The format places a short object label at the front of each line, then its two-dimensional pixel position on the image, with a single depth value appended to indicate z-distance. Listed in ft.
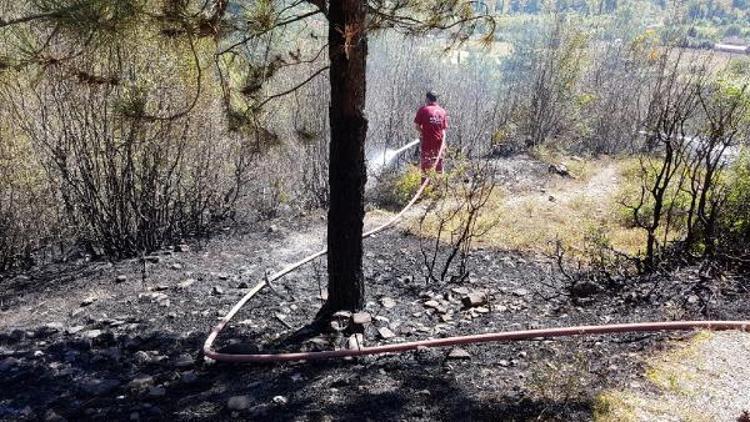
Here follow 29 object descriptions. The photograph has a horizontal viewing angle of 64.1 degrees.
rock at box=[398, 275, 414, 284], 16.29
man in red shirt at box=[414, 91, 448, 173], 28.04
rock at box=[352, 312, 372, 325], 12.09
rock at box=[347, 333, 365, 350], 11.37
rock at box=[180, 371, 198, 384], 11.21
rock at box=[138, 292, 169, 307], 15.25
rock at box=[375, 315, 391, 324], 13.15
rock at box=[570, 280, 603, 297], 14.87
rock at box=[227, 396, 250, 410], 9.89
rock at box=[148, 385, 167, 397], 10.73
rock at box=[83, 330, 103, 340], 13.38
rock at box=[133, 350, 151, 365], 12.23
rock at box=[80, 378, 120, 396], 11.09
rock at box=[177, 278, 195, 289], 16.28
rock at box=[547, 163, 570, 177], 32.63
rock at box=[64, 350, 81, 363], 12.50
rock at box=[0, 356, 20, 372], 12.15
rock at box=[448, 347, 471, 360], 11.04
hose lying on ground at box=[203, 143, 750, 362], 10.96
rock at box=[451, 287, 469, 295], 15.16
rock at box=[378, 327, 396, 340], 12.33
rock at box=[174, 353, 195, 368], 11.90
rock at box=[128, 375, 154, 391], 11.09
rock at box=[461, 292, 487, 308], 14.15
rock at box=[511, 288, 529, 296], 15.54
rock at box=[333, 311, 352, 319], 12.52
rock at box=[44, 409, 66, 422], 10.18
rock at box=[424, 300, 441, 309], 14.25
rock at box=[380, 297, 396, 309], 14.24
